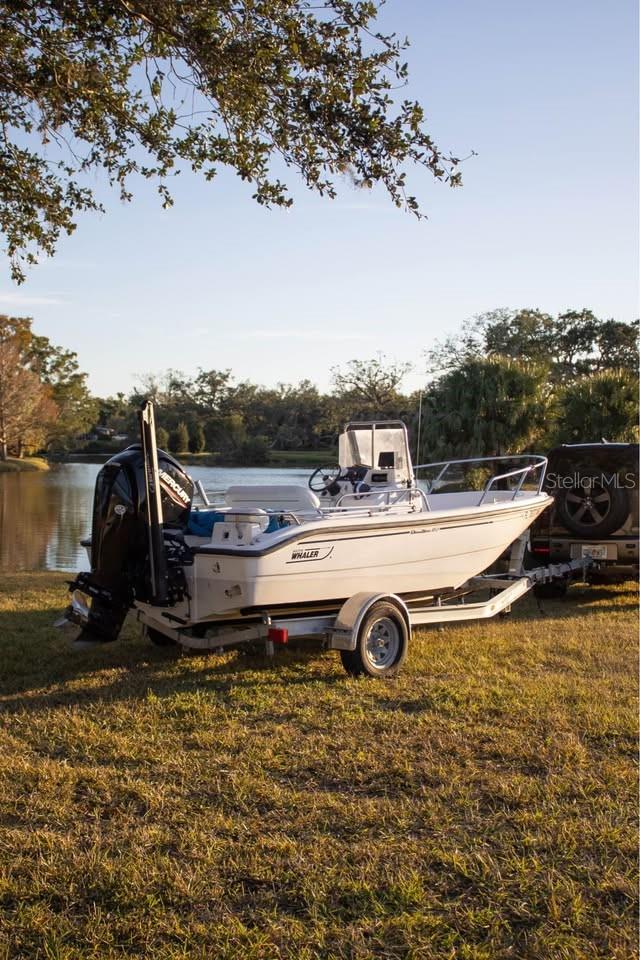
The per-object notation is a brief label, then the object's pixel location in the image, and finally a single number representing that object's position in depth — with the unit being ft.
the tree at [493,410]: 85.25
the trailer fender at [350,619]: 22.33
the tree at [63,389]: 242.68
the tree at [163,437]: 233.53
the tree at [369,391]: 159.22
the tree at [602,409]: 74.90
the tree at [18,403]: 205.16
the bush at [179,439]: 243.60
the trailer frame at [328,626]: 22.39
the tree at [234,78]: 22.13
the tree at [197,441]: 246.47
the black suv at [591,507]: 34.94
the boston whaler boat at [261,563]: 22.06
